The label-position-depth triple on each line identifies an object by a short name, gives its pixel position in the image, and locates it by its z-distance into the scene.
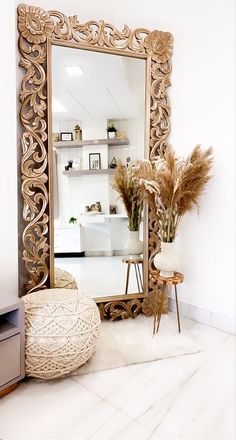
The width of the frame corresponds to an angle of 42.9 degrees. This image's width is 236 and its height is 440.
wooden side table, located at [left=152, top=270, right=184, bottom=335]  1.80
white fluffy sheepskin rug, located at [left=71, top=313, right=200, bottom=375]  1.56
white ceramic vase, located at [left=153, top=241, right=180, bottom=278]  1.80
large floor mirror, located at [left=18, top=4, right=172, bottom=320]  1.78
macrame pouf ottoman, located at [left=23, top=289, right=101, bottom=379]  1.33
